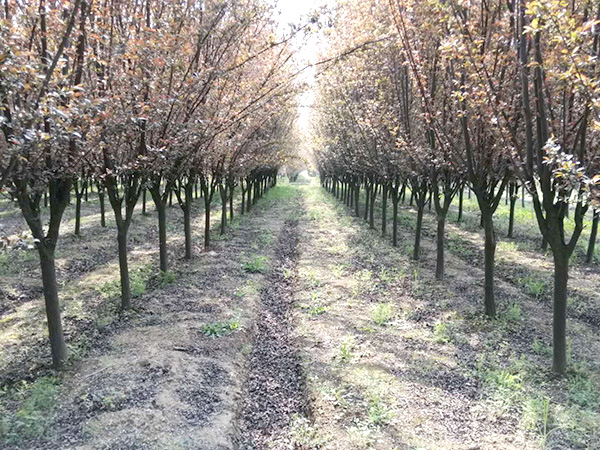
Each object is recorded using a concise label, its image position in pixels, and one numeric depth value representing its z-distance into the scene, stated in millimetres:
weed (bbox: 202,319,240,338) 7053
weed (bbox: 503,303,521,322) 7969
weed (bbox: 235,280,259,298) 9151
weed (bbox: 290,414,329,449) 4522
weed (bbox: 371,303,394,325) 7797
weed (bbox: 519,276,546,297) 9656
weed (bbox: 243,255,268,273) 11281
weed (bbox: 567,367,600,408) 5193
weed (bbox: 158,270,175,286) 10117
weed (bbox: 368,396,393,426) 4742
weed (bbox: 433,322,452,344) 7043
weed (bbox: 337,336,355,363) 6312
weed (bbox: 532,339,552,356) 6664
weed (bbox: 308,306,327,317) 8234
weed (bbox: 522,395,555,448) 4586
